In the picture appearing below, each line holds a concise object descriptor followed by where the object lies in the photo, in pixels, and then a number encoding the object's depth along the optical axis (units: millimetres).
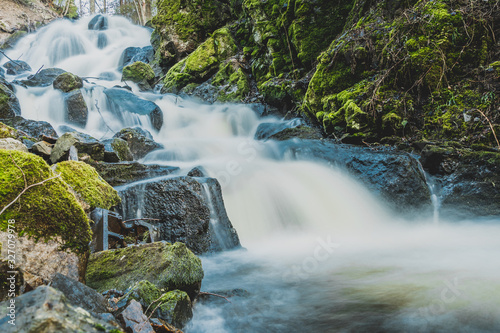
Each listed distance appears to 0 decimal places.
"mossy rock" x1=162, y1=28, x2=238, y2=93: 14109
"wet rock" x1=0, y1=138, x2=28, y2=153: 3405
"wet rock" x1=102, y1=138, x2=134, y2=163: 6099
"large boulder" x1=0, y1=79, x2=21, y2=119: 7438
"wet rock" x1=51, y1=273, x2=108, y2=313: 1595
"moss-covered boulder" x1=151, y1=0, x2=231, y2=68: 15820
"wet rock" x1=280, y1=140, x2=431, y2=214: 5183
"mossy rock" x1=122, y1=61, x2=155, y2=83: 14731
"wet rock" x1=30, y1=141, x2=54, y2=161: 4707
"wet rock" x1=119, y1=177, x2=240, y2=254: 4398
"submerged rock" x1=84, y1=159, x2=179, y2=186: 5386
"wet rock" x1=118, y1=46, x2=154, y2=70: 18858
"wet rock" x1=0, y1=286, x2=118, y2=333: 1007
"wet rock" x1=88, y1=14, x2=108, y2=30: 24672
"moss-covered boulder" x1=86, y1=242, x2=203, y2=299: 2326
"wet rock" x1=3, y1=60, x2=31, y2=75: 14350
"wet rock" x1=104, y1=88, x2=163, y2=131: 10500
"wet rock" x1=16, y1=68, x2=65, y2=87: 11961
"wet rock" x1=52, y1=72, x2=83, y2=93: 10688
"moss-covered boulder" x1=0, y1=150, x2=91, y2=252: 1812
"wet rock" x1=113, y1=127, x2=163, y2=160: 7895
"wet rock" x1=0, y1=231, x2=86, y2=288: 1737
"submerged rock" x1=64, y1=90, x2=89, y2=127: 9656
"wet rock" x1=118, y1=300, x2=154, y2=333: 1632
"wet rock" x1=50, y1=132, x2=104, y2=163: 4770
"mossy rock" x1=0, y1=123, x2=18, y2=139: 4634
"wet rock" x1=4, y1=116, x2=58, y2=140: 7156
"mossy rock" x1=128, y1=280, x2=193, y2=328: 1923
